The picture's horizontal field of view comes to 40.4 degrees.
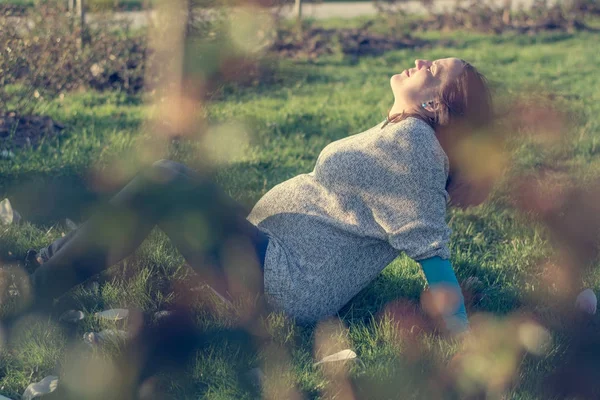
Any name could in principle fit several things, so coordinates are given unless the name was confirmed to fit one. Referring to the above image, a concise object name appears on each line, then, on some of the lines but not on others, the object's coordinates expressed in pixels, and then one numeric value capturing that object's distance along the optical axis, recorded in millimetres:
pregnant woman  2637
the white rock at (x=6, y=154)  4430
